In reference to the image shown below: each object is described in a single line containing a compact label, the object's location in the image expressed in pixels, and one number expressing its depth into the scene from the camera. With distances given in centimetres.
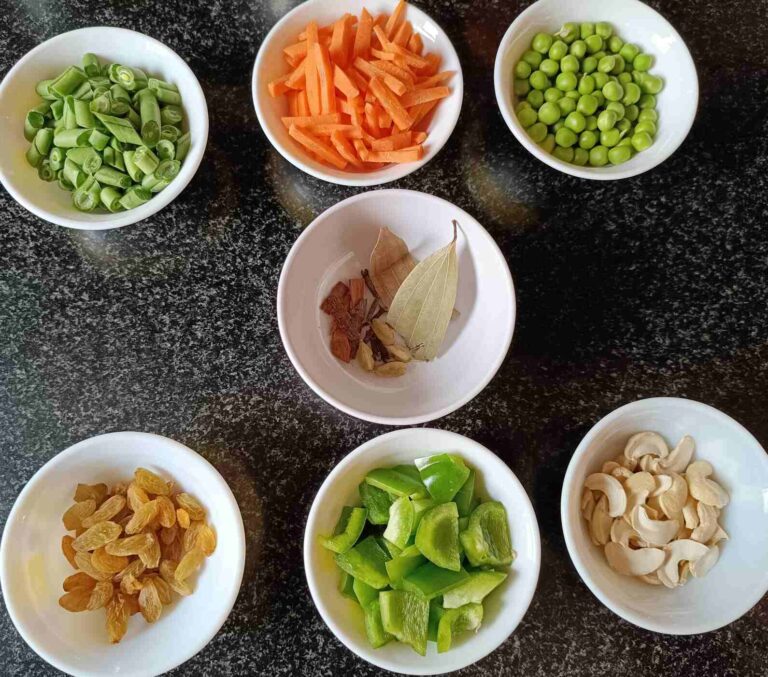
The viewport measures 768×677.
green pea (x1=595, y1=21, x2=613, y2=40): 38
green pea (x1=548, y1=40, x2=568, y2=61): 37
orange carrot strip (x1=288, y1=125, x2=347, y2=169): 36
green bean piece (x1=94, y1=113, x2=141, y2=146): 35
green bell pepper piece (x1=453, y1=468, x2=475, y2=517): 34
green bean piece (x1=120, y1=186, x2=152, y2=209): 35
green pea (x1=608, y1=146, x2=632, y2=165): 37
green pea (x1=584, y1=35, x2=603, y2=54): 38
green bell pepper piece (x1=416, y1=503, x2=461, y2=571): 32
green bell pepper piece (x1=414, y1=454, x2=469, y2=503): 33
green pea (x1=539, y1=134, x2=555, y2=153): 37
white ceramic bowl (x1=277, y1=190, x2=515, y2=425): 34
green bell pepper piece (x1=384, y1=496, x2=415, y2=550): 33
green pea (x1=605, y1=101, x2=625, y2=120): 37
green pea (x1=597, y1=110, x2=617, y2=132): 36
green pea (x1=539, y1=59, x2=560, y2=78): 37
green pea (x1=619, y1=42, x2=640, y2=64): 38
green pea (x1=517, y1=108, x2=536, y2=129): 37
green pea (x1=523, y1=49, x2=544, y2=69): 38
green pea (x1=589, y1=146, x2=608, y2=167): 37
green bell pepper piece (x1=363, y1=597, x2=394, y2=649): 33
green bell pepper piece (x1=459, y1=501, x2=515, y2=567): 33
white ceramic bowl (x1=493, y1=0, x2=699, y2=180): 36
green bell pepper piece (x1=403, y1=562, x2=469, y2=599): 32
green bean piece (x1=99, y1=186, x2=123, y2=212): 36
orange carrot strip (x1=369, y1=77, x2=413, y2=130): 35
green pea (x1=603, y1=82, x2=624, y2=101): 37
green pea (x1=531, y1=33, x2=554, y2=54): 37
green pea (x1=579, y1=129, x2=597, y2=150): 37
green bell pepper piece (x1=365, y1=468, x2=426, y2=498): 33
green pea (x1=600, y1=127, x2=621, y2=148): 37
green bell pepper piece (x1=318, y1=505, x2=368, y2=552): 33
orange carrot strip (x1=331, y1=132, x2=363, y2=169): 36
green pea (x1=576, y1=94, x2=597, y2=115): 37
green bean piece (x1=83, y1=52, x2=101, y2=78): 36
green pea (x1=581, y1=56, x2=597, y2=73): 38
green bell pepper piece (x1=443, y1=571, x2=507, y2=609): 33
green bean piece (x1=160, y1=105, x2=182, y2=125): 36
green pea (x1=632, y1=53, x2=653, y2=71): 38
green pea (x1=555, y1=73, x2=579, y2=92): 37
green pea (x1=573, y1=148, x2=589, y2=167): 37
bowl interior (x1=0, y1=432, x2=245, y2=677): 32
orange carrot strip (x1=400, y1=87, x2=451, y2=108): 36
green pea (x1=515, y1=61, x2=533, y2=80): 38
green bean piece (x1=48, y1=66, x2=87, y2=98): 36
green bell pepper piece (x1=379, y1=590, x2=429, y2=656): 32
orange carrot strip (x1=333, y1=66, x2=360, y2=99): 36
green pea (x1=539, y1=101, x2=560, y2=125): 37
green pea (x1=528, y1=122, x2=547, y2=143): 37
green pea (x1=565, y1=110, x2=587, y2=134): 37
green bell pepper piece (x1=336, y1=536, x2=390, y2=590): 33
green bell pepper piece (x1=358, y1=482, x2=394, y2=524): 34
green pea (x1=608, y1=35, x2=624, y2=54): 38
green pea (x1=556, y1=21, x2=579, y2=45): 37
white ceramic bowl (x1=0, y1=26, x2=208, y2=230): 35
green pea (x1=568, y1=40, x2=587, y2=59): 37
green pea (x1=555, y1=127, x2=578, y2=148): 37
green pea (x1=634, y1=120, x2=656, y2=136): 37
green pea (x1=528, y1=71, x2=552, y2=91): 37
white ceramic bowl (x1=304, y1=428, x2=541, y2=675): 32
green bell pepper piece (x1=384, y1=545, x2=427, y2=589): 33
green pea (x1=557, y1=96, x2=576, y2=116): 37
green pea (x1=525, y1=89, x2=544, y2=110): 38
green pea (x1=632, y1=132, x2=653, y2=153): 37
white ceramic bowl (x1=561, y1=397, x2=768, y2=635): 33
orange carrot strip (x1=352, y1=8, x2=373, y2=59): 36
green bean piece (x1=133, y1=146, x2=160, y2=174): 35
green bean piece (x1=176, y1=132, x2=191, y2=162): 36
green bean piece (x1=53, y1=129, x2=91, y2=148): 35
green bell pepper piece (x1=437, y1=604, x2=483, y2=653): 32
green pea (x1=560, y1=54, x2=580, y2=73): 37
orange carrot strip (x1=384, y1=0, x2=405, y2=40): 36
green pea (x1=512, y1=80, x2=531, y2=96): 38
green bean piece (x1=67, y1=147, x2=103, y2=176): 35
